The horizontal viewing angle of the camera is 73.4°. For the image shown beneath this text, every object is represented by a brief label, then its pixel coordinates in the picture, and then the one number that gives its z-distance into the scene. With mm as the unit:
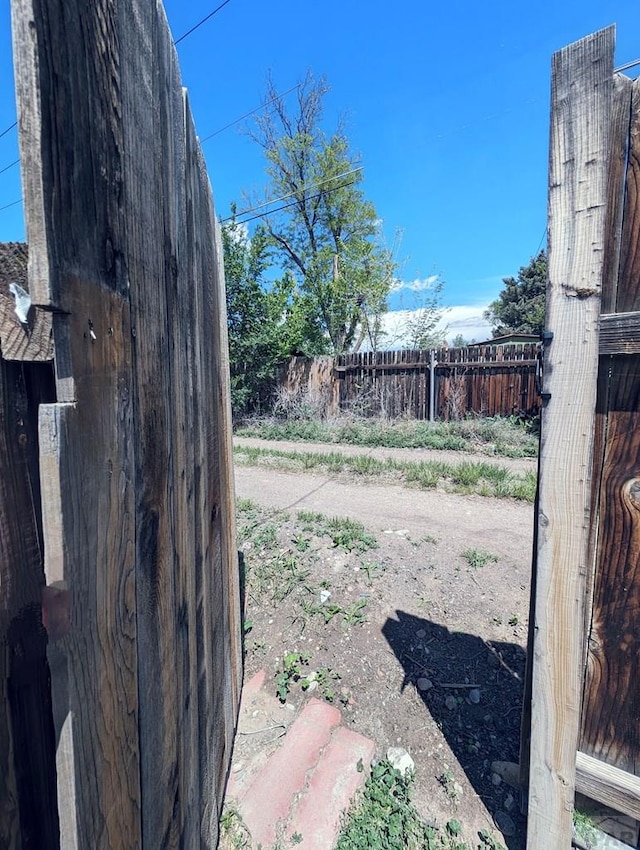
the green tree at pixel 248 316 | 11453
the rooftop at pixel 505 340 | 16984
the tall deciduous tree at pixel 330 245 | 15016
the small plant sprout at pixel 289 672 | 2134
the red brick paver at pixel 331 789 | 1506
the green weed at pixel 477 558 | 3297
